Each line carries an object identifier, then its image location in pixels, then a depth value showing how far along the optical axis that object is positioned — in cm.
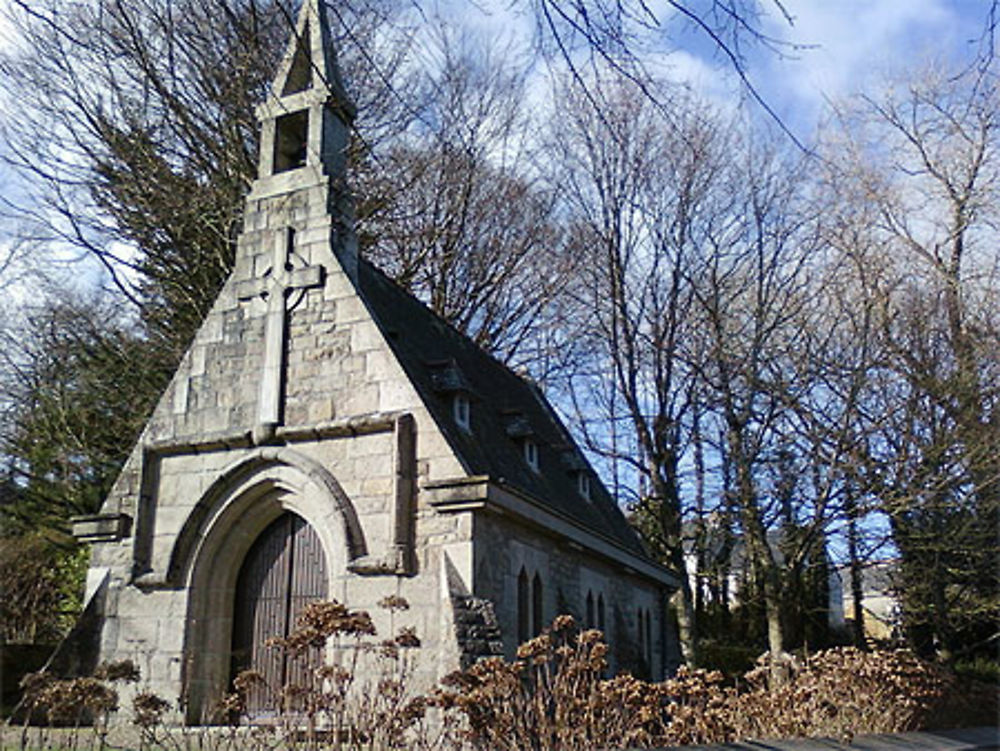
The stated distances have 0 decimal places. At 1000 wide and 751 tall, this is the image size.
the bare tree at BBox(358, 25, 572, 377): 2239
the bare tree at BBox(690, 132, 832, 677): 1834
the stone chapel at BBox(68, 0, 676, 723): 1087
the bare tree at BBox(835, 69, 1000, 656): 1714
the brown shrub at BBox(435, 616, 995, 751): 740
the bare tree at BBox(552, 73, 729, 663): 2014
